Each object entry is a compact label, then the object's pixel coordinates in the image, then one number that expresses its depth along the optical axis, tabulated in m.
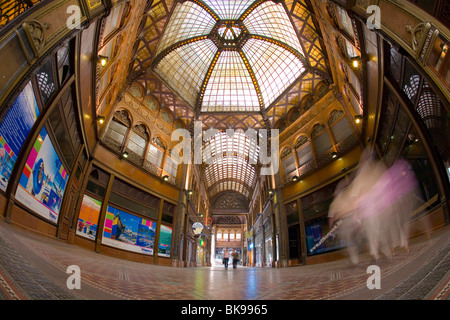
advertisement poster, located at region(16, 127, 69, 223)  6.23
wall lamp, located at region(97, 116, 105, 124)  11.12
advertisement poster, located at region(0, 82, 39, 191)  4.96
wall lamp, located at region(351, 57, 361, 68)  8.98
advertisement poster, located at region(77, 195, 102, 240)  10.86
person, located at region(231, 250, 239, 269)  16.82
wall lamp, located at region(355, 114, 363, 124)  10.99
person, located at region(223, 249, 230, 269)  17.28
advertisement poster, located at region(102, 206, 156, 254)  12.66
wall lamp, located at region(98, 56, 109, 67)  8.72
